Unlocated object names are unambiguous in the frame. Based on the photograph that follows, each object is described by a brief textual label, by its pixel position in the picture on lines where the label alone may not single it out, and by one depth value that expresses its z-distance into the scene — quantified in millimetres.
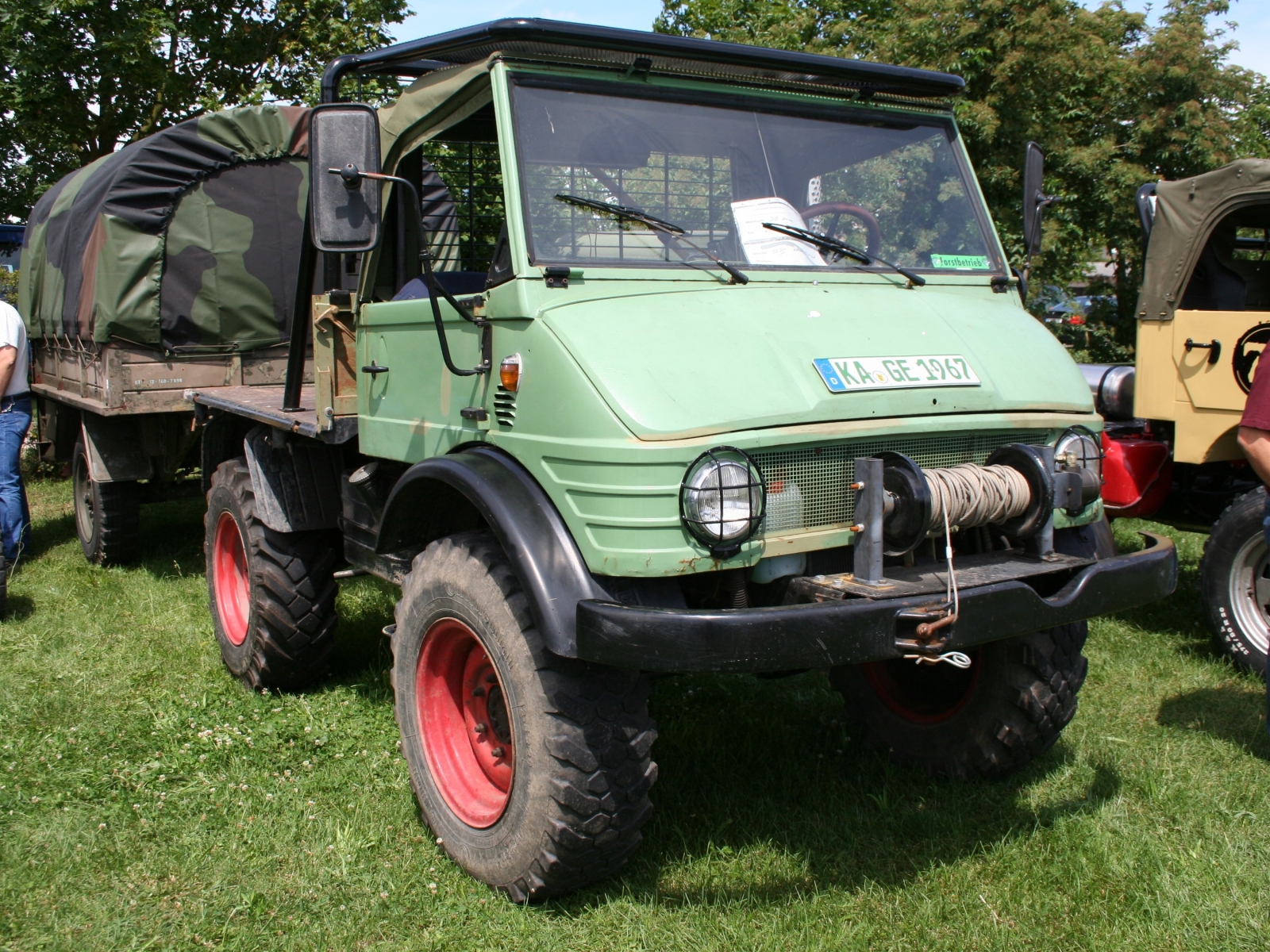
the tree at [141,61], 13852
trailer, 6891
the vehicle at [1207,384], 5465
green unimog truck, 2896
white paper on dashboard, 3668
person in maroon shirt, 3750
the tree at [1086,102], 12422
